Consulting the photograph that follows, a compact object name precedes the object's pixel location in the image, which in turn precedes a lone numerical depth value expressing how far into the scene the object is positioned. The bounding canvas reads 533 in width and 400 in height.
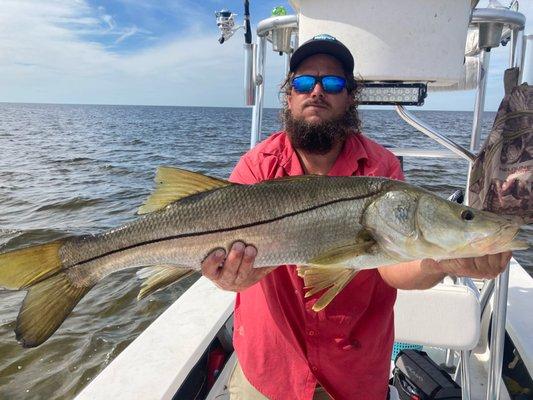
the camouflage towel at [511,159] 1.62
